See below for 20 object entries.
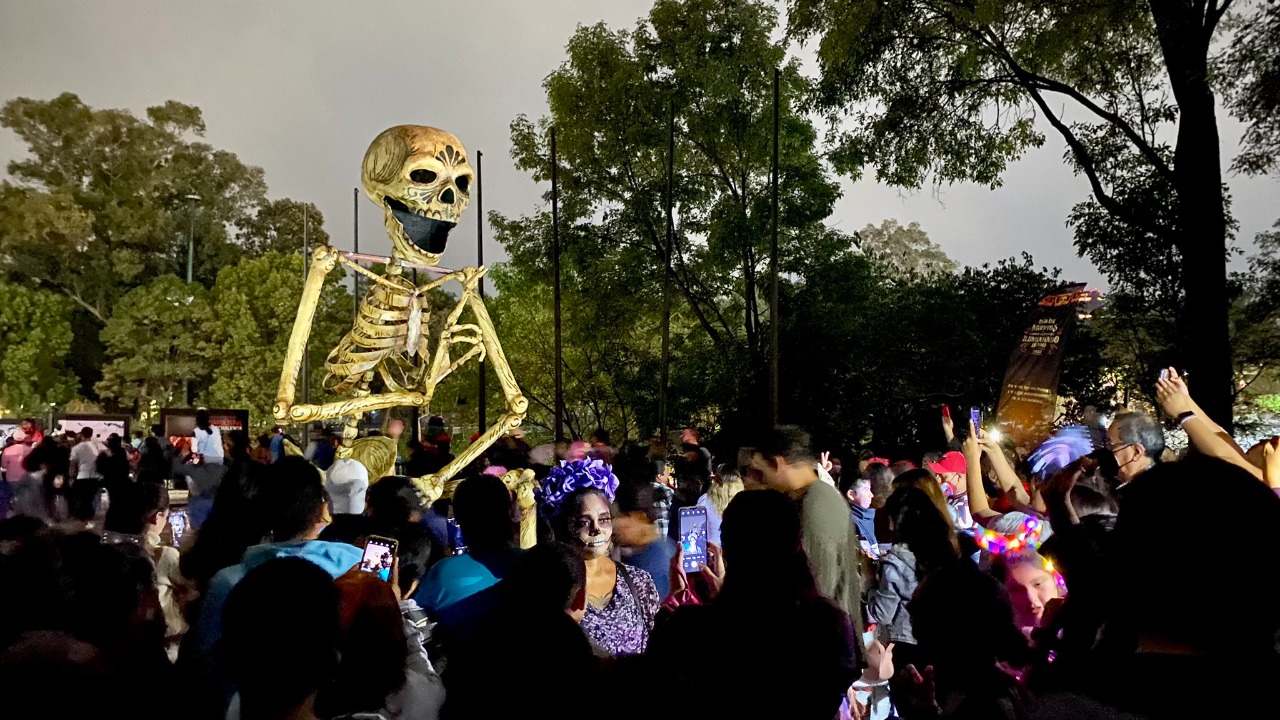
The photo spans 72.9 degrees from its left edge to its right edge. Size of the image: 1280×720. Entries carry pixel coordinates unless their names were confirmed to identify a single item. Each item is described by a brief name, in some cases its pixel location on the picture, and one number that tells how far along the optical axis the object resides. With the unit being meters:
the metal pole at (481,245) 20.22
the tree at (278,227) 42.72
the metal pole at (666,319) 17.86
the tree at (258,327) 32.75
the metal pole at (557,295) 18.59
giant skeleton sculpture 8.00
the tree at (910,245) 64.19
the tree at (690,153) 21.05
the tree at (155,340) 33.62
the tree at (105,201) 36.28
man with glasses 5.03
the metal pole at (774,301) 15.12
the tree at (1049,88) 11.68
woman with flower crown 3.64
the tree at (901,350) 18.02
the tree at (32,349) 32.59
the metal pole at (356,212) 29.85
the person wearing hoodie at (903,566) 4.12
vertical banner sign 11.62
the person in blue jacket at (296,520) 3.22
